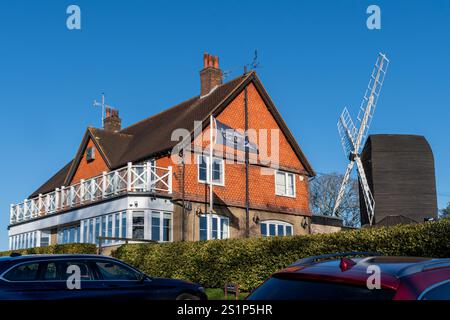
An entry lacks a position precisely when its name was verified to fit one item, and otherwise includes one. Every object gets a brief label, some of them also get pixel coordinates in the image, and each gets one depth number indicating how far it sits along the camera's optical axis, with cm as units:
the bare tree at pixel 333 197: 6172
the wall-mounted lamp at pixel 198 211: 2792
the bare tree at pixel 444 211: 8725
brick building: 2711
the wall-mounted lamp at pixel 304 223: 3344
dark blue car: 916
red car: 385
